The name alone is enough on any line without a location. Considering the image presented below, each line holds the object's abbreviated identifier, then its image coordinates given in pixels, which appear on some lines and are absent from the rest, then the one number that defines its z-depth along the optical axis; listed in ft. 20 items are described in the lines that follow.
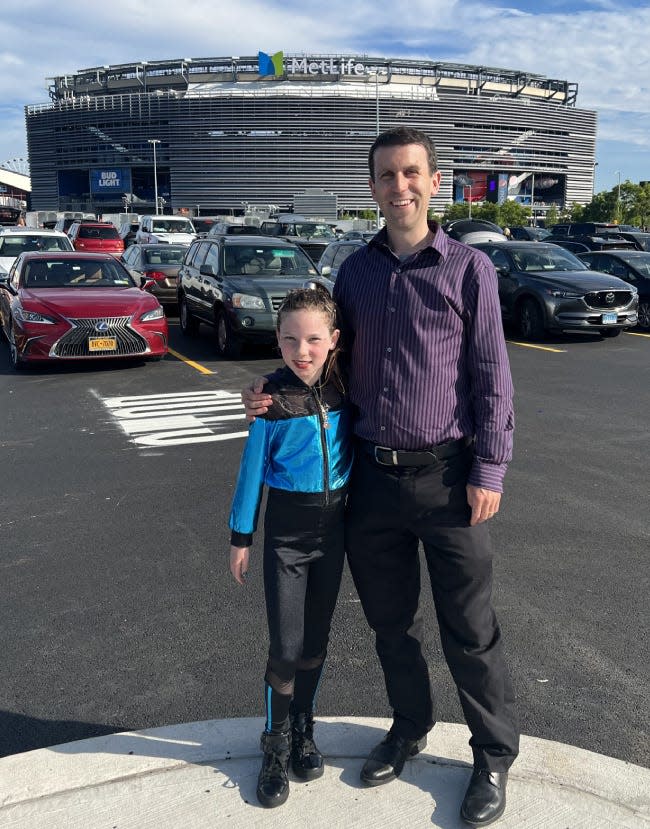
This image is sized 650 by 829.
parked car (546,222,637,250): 77.41
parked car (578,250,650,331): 50.24
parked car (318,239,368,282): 47.74
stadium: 373.40
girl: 8.52
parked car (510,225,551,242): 112.27
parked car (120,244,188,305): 53.93
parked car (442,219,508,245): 73.04
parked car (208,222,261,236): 82.25
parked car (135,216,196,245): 100.35
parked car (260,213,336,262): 95.14
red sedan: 33.86
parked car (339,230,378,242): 97.60
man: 8.23
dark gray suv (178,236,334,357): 37.29
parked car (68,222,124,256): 96.99
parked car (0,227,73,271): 59.26
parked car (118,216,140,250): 114.62
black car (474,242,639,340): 44.32
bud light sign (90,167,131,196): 391.24
